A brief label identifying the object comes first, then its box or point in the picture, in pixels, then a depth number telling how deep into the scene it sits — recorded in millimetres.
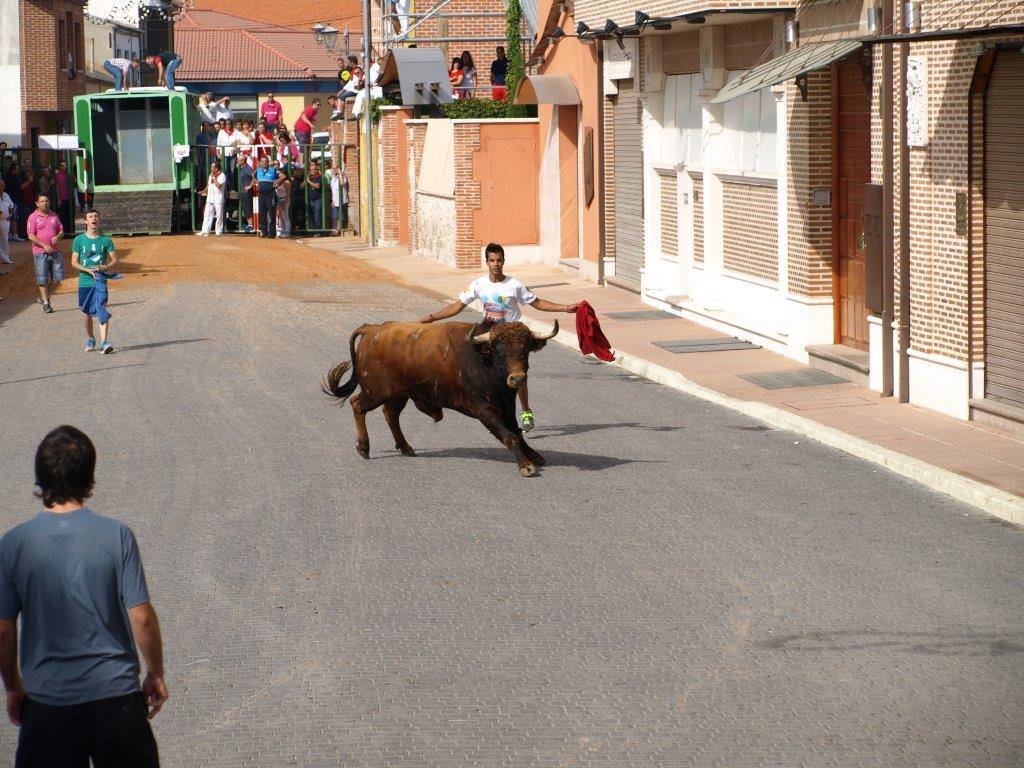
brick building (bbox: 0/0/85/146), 59875
